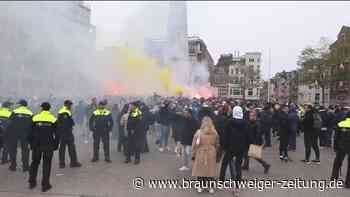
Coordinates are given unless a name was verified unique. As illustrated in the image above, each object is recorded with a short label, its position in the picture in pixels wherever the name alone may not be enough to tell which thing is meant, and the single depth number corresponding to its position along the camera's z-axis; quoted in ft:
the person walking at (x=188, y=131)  27.53
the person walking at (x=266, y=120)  41.55
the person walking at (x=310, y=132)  32.99
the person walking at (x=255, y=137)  27.58
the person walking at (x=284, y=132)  33.99
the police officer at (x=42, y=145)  22.13
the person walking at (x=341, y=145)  24.67
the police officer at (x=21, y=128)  27.27
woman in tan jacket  21.83
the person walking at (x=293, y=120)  34.33
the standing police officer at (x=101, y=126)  31.19
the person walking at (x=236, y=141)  22.76
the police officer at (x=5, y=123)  28.55
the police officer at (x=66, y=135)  28.84
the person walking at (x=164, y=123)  38.83
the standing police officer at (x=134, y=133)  31.30
